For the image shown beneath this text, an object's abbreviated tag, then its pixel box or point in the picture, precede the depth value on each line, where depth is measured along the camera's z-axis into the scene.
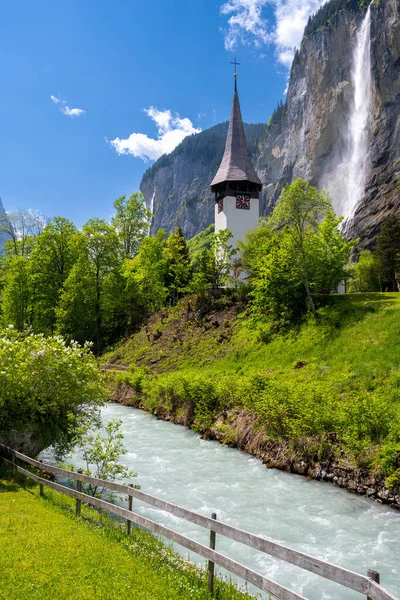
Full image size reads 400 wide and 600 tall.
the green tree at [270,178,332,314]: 28.39
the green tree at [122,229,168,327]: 45.91
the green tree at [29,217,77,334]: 47.53
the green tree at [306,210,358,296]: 29.91
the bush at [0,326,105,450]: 13.41
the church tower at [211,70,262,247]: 50.09
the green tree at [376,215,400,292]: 54.06
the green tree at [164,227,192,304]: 47.62
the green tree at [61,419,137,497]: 11.20
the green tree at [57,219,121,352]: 45.56
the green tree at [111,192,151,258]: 53.59
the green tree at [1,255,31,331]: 46.75
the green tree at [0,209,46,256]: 51.62
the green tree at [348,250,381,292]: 59.37
